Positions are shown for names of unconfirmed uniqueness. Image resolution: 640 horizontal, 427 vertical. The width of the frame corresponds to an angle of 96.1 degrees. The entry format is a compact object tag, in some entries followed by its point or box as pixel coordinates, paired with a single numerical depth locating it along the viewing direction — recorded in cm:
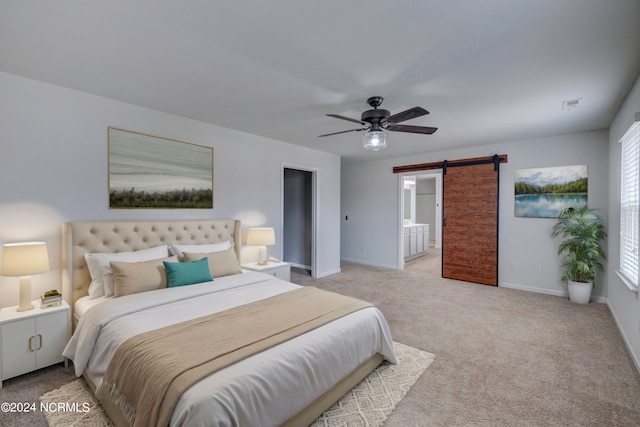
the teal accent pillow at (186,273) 272
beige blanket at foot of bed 137
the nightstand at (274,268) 385
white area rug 180
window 252
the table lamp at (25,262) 218
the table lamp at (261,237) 398
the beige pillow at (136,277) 248
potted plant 385
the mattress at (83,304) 244
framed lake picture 419
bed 138
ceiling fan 273
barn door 489
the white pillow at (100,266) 259
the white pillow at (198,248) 319
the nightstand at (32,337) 212
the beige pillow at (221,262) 306
